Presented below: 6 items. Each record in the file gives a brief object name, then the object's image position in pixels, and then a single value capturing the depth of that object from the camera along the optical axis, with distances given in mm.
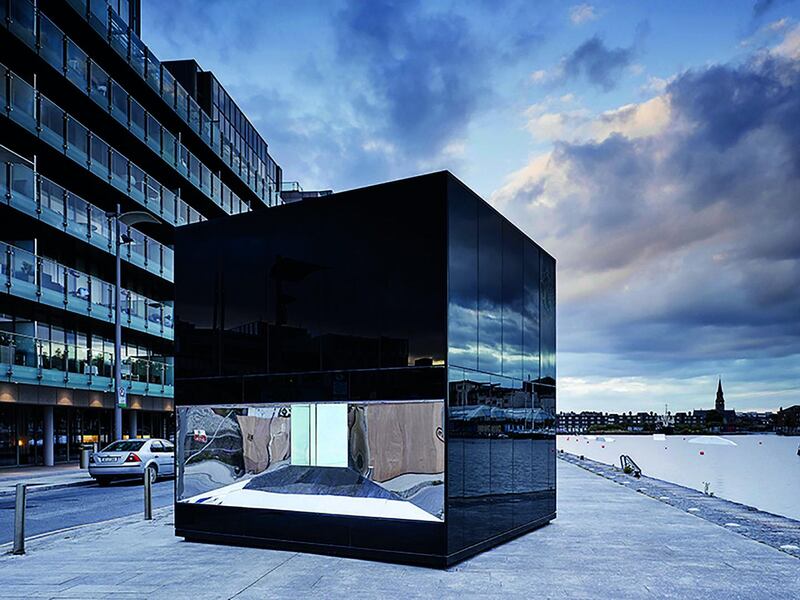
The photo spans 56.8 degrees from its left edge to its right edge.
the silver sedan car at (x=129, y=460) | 23734
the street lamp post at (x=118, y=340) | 28047
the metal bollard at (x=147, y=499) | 14498
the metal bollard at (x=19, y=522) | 10969
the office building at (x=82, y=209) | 28016
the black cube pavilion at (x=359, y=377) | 9727
